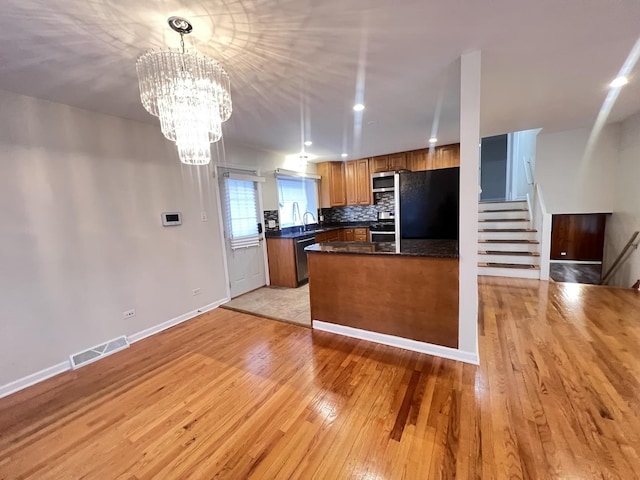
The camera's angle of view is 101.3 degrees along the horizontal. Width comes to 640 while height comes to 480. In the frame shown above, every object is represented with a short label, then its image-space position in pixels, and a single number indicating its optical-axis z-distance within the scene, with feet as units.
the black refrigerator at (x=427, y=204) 9.46
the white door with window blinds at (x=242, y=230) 12.72
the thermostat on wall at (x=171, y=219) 10.04
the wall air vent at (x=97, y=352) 7.86
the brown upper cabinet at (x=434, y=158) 15.38
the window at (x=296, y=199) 16.46
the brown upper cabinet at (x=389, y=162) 16.75
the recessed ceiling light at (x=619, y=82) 8.11
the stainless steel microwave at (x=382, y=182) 17.25
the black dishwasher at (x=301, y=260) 14.33
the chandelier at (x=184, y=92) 4.84
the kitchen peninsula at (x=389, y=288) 7.18
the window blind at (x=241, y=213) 12.85
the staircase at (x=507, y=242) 14.19
